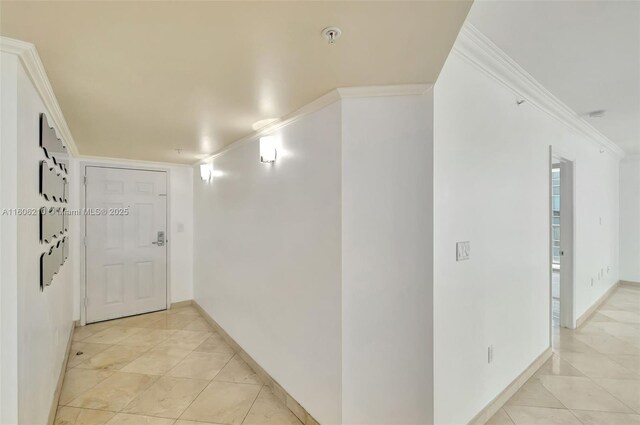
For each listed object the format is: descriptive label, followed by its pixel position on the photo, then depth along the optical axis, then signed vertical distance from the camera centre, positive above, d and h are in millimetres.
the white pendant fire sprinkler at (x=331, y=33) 1127 +707
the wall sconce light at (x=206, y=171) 3800 +532
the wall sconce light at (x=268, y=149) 2340 +503
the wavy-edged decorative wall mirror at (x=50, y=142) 1702 +464
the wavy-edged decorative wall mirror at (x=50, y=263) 1701 -350
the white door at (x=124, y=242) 3822 -431
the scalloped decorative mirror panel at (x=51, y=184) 1705 +187
